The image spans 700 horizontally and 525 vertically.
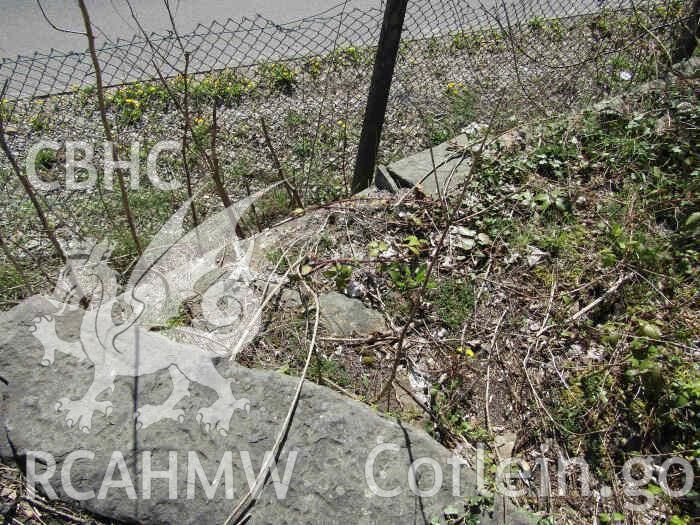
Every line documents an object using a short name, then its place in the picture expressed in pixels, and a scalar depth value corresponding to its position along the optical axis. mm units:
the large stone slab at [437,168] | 3230
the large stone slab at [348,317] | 2518
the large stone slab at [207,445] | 1726
